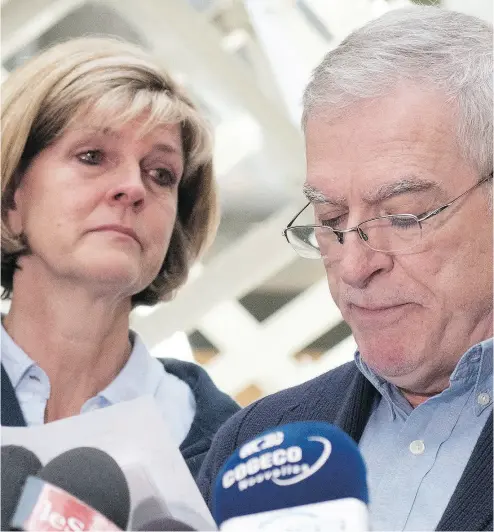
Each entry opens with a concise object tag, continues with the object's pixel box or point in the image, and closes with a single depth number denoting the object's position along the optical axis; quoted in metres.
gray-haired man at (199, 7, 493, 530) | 1.40
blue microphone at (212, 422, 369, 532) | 1.23
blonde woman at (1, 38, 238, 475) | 1.65
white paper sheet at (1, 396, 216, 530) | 1.28
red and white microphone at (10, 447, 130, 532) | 1.26
